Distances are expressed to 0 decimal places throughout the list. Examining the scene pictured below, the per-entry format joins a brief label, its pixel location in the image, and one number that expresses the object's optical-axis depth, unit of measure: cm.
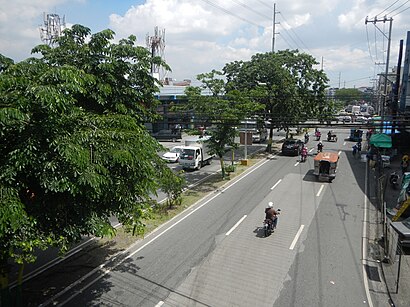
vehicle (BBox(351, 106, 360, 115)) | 8696
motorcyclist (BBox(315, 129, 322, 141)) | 4813
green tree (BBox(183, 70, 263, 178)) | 2239
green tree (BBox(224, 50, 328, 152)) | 3272
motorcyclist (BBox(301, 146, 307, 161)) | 3166
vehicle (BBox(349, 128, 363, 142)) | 4356
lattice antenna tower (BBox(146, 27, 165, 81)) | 6331
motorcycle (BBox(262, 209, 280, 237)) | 1448
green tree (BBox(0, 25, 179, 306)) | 638
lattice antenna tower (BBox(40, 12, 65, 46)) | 5628
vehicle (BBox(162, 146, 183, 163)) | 3129
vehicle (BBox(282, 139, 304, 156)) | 3509
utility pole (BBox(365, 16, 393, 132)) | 3491
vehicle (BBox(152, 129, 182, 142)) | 4622
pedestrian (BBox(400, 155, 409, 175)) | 2570
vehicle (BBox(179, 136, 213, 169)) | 2766
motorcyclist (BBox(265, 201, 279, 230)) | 1448
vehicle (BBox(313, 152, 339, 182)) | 2413
